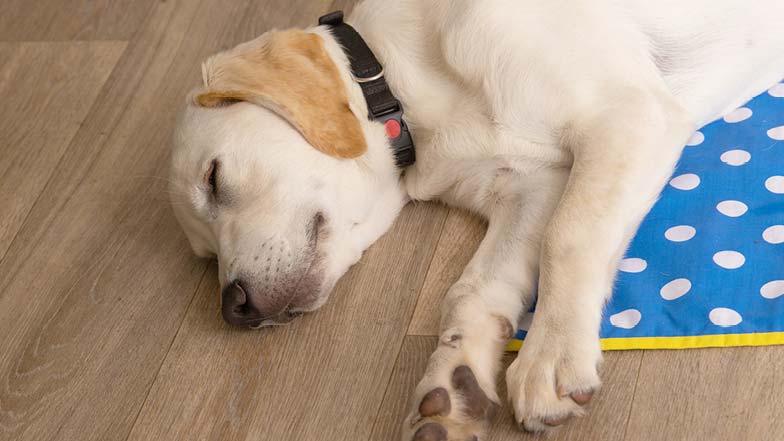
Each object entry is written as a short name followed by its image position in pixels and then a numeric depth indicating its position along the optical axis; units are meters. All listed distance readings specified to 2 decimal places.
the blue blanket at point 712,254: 2.02
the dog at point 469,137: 2.14
